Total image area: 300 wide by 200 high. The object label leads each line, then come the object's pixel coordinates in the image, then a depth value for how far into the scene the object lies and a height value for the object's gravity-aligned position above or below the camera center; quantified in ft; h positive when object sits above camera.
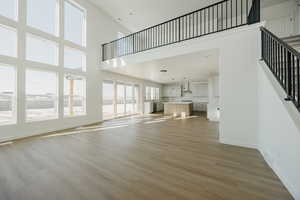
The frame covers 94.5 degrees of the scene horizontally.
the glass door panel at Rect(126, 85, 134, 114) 29.53 +0.17
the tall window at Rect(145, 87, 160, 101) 36.37 +1.72
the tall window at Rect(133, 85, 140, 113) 32.46 +0.43
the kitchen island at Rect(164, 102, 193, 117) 28.96 -1.92
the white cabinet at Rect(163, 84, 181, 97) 39.63 +2.75
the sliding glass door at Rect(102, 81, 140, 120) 25.17 +0.16
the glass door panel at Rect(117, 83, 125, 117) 27.16 +0.16
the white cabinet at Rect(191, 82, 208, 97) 36.09 +2.85
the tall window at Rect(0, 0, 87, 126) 12.81 +4.72
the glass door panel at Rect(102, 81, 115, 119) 24.39 +0.15
